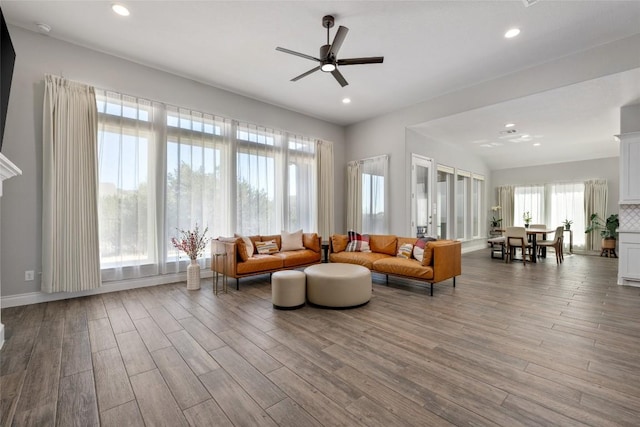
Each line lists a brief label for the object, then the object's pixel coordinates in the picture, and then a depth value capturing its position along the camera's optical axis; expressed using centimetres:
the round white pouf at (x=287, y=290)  330
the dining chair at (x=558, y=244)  662
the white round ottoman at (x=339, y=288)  330
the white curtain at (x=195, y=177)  452
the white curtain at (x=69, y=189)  351
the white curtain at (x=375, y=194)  632
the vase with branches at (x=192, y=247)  419
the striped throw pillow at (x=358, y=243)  515
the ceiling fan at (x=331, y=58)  299
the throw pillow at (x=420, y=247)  422
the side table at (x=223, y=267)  420
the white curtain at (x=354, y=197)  677
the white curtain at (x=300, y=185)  600
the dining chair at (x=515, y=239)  641
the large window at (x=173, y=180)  402
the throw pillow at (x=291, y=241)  530
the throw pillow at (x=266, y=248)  494
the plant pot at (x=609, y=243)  747
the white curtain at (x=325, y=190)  653
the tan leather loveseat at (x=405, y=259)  393
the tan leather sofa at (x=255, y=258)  418
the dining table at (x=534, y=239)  656
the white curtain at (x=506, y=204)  976
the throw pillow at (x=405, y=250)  446
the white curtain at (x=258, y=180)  527
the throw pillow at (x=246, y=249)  424
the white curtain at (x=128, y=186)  396
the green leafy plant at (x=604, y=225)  760
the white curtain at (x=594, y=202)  812
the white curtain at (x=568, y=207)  857
